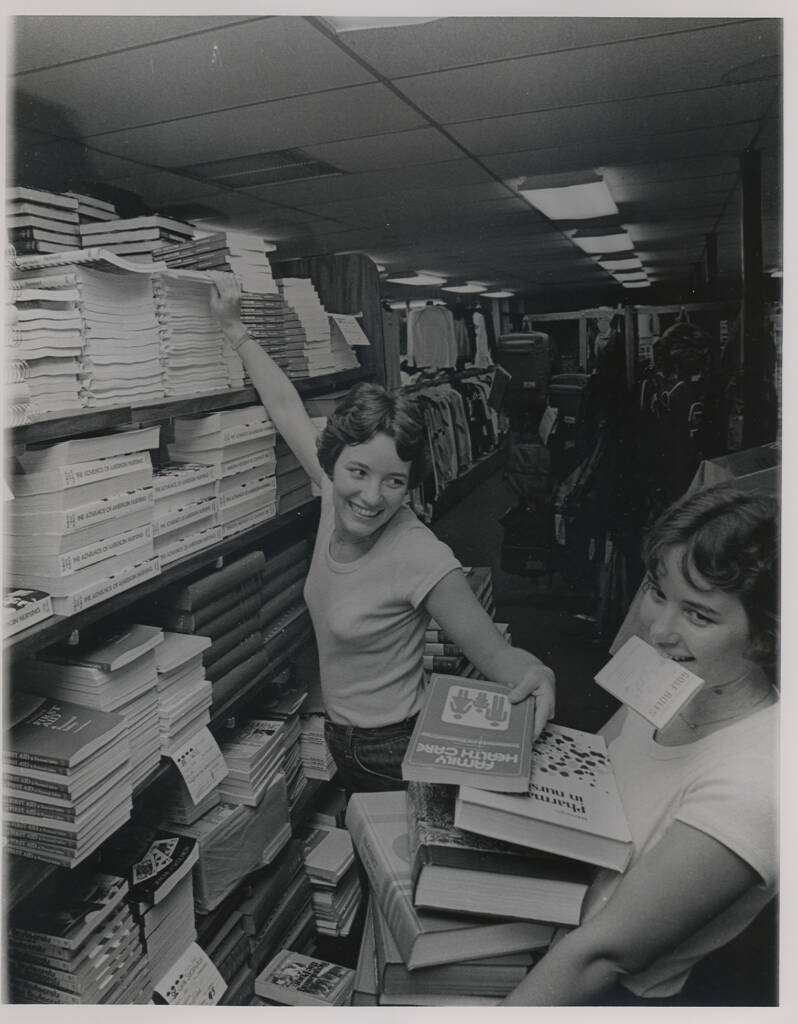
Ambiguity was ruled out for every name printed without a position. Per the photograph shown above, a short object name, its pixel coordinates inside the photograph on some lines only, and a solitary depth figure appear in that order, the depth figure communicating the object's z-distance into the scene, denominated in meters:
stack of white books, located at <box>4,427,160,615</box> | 1.36
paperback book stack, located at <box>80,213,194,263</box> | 1.90
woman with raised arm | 1.71
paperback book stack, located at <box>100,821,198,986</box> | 1.66
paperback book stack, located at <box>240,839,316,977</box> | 2.12
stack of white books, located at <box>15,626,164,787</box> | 1.52
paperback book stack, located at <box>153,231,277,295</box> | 1.91
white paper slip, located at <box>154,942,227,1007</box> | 1.72
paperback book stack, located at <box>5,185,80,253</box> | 1.73
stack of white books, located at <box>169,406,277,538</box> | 1.92
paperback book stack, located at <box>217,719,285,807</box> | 2.09
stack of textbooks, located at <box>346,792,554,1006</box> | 1.08
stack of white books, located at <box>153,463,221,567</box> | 1.70
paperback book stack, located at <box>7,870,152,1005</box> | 1.42
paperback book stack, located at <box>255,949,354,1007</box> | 2.03
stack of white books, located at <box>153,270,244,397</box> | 1.77
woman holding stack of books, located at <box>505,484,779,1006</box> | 0.95
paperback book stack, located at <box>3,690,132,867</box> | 1.33
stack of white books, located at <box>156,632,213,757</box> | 1.69
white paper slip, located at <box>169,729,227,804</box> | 1.70
